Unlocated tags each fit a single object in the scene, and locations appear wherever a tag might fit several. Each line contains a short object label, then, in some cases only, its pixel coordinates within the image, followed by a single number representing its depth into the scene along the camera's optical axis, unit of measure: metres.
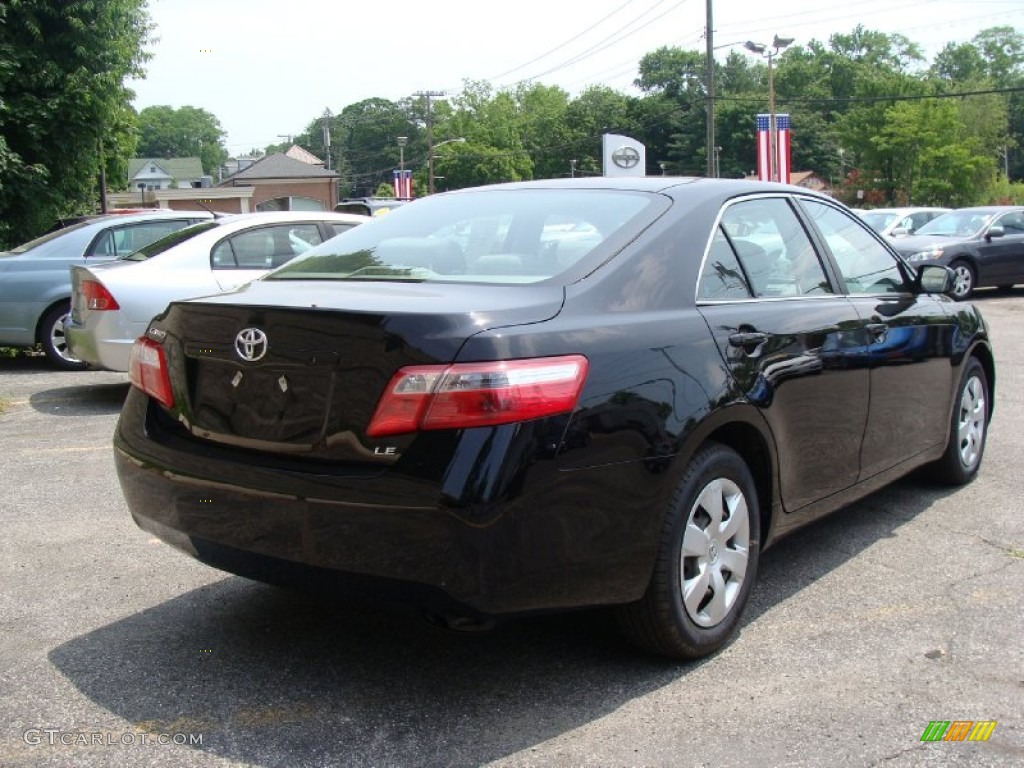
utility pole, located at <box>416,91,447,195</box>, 68.91
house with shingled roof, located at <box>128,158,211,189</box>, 114.56
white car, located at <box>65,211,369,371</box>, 8.02
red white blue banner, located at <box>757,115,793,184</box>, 27.30
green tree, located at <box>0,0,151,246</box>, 16.17
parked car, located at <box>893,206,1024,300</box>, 17.30
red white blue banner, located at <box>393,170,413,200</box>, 51.44
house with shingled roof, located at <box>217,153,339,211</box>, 76.38
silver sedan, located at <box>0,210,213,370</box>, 10.17
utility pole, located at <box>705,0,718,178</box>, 34.47
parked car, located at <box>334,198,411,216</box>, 29.20
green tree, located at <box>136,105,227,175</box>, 156.12
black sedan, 2.83
